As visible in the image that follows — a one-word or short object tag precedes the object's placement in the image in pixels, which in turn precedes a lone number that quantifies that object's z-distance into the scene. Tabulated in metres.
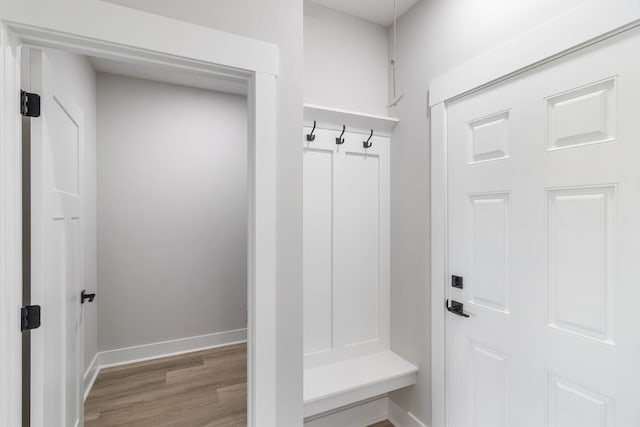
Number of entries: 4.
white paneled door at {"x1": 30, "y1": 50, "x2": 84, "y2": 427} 1.06
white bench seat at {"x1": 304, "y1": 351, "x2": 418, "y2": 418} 1.66
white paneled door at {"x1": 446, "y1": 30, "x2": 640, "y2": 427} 1.07
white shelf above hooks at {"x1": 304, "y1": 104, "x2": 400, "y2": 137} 1.86
